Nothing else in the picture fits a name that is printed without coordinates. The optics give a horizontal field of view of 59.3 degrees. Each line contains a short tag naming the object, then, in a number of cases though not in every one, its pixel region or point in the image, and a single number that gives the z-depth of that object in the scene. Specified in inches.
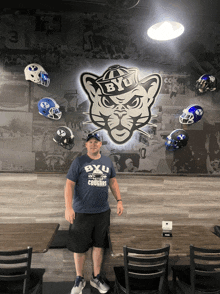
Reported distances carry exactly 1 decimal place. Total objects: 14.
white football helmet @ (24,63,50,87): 106.9
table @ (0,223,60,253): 77.8
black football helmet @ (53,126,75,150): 109.8
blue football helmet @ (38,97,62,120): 107.7
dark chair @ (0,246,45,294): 67.0
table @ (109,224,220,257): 78.6
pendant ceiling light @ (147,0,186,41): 93.9
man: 96.9
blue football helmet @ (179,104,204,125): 112.7
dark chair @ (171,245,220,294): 68.3
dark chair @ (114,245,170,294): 67.3
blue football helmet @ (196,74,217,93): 114.0
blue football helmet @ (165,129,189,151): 113.1
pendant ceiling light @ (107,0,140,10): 92.6
